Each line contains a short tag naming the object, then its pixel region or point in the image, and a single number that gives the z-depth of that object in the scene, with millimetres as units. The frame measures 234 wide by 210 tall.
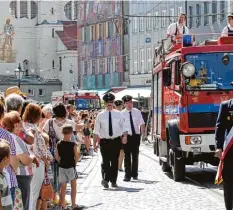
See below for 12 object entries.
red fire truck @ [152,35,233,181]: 17484
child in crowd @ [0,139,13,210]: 8047
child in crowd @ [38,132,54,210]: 11773
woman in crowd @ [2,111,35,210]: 9820
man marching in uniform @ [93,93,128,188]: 17562
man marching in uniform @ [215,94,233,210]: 11242
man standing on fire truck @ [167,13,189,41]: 21031
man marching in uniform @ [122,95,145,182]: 19516
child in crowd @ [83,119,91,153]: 31853
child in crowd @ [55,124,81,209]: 13586
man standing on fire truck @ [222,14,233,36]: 18689
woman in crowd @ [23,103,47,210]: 11500
